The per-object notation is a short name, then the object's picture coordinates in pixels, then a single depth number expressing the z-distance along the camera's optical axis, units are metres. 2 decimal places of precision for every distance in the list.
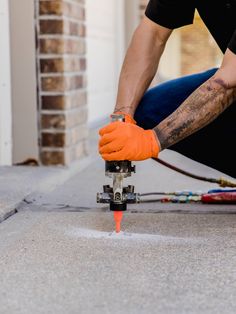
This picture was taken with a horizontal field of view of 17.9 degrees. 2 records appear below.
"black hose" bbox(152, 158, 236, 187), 2.66
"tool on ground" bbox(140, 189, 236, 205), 2.69
